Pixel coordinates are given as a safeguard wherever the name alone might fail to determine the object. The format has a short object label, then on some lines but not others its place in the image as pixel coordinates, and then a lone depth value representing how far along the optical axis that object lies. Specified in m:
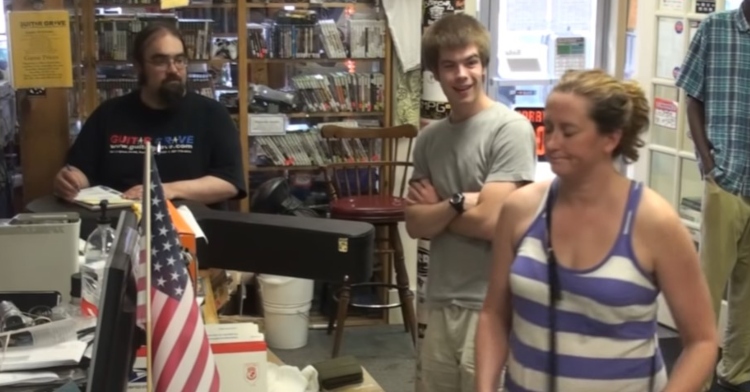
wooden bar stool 4.37
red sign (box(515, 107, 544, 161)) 5.50
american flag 1.57
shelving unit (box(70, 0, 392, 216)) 4.58
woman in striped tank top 1.77
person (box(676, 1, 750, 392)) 3.68
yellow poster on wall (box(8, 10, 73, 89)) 3.24
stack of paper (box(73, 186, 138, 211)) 2.99
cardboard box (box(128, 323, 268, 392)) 1.92
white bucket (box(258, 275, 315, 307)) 4.45
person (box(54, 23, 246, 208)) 3.56
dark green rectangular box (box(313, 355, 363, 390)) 2.42
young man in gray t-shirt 2.38
